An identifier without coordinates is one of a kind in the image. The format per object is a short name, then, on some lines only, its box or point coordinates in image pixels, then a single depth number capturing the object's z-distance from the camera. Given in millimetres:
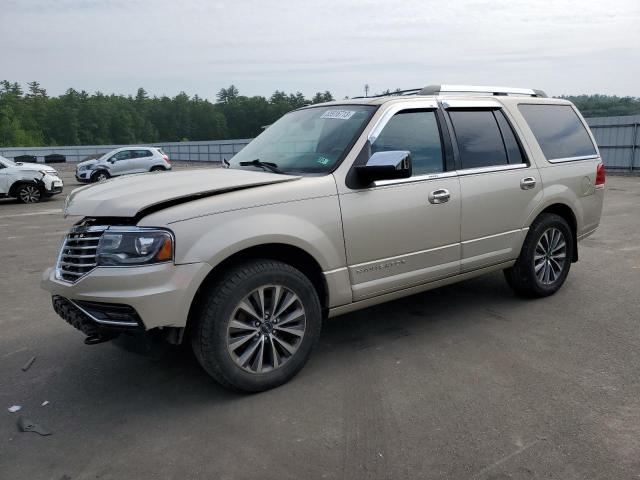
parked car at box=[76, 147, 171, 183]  23531
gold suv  3123
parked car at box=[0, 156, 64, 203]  15500
